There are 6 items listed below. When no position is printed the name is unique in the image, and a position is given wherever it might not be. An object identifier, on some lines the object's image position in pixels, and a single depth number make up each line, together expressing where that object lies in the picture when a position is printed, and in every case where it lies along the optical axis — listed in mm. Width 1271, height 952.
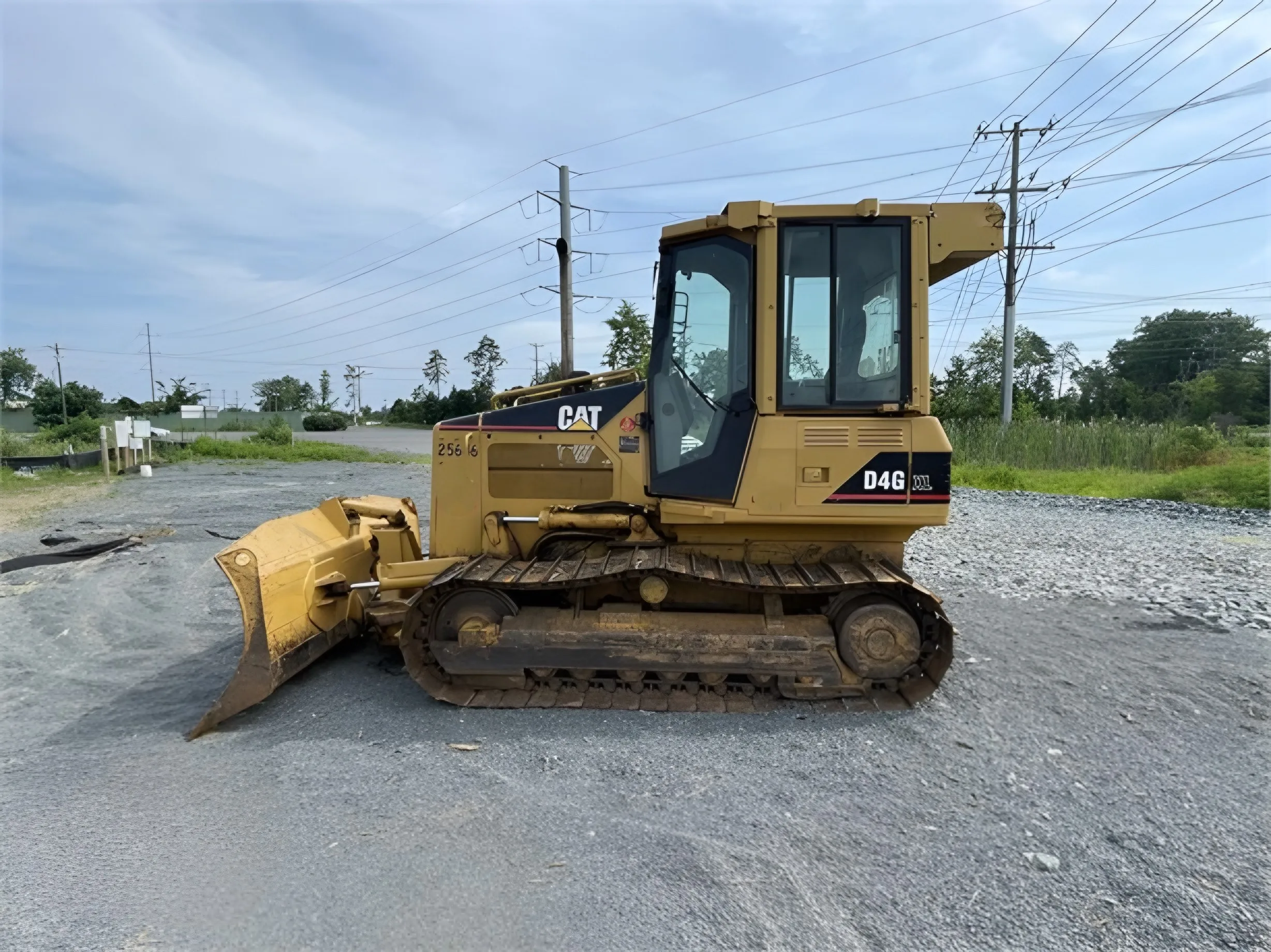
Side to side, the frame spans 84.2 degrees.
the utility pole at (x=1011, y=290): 22484
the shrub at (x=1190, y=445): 16453
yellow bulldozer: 3965
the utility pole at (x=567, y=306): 16641
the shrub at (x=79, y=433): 31922
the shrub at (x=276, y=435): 34562
